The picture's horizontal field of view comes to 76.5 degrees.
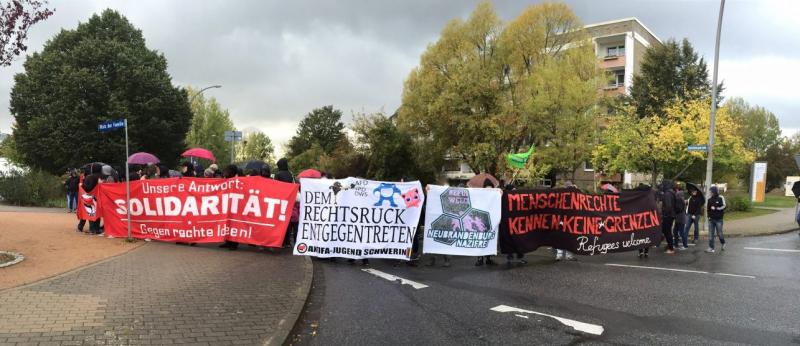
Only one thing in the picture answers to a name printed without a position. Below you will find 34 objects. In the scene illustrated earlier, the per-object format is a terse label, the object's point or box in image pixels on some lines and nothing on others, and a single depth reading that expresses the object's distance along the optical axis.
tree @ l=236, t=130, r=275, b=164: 79.31
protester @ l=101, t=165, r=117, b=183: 13.44
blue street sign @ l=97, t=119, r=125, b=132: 10.61
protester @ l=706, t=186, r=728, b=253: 12.95
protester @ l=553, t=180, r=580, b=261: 10.87
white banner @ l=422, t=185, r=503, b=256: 10.02
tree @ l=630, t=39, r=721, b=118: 39.25
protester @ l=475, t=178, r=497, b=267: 10.23
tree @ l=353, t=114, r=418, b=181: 38.94
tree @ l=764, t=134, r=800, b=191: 62.28
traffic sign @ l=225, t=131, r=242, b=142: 25.98
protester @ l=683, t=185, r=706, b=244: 13.98
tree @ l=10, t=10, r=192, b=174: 31.44
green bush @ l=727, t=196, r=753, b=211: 28.08
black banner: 10.44
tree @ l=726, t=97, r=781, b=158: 66.19
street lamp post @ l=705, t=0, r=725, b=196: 18.28
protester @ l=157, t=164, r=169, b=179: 14.18
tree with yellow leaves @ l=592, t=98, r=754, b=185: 24.81
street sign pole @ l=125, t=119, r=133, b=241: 10.97
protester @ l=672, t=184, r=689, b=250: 12.66
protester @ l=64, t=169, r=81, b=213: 16.20
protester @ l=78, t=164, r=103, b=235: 11.86
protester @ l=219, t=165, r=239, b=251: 11.55
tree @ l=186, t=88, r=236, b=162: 55.28
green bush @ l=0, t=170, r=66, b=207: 21.73
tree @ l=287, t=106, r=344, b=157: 83.75
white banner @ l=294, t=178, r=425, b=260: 9.81
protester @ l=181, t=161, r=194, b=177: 12.75
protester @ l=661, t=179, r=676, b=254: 12.54
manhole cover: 7.73
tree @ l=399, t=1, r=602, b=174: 31.17
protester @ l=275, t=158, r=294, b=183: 11.32
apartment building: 50.59
